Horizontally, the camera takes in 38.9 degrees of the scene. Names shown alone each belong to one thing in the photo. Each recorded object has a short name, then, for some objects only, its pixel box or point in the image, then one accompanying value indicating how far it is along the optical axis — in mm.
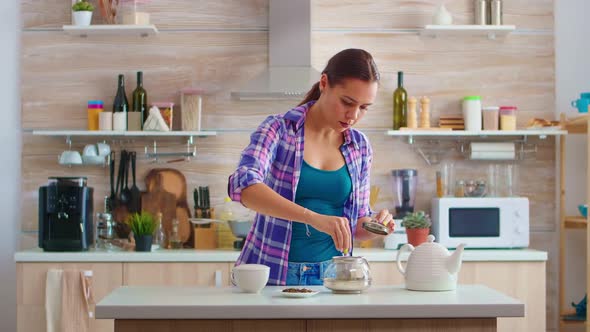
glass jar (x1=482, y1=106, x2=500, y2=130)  4617
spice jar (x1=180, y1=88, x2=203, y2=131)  4578
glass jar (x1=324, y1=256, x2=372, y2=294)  2346
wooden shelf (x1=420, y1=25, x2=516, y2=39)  4543
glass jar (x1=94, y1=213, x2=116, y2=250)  4398
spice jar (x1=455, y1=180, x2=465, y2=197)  4648
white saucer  2234
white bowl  2326
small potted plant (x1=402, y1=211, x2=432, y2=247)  4207
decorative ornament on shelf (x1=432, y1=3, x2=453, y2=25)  4578
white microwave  4402
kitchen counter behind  4164
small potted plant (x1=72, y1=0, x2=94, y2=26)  4527
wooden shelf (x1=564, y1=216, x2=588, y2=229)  4449
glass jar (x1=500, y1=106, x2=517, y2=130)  4598
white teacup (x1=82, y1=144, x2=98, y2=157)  4578
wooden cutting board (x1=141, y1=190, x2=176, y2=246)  4664
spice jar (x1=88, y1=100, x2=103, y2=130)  4586
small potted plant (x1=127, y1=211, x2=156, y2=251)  4277
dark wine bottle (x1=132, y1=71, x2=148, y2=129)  4609
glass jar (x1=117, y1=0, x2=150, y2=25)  4566
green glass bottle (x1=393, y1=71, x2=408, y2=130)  4645
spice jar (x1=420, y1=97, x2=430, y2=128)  4629
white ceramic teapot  2422
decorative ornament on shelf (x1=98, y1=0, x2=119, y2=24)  4566
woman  2475
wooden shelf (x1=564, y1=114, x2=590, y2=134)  4356
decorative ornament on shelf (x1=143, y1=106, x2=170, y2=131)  4523
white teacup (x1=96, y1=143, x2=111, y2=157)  4609
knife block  4504
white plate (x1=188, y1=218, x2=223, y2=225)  4409
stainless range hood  4461
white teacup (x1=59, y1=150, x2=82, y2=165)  4547
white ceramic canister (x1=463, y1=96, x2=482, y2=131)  4613
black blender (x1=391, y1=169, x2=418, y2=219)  4625
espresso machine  4234
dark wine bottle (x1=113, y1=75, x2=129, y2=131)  4547
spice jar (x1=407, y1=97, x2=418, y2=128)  4609
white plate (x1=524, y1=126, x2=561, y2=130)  4520
